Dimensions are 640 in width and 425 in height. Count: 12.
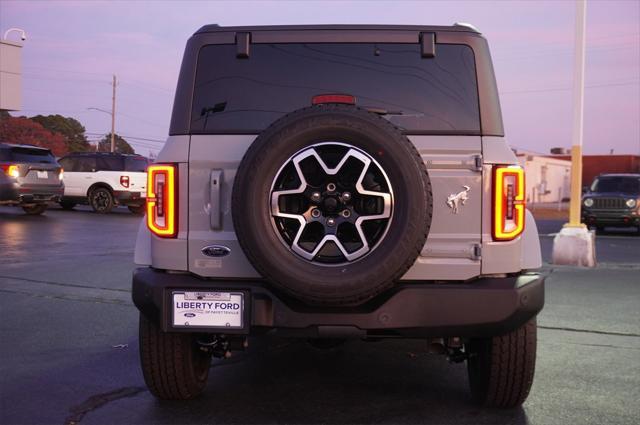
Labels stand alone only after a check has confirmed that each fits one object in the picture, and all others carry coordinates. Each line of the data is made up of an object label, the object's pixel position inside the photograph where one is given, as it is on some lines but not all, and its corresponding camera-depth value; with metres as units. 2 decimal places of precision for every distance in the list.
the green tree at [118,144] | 91.11
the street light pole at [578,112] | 11.21
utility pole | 63.47
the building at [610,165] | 57.31
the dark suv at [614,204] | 20.22
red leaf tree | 66.12
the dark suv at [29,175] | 18.38
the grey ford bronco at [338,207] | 3.49
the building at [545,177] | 52.94
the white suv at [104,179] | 22.02
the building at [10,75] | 37.97
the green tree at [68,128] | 82.06
